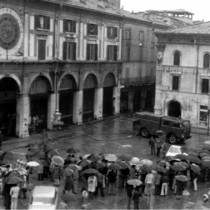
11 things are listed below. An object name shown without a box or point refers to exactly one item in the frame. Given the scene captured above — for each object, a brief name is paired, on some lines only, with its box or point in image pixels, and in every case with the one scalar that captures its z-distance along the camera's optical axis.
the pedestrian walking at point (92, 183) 24.94
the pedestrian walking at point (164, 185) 26.20
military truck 43.16
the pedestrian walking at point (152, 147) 38.01
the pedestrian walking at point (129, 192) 24.33
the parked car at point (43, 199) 21.47
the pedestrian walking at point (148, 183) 25.36
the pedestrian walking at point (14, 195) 22.17
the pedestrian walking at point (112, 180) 26.00
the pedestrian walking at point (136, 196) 23.11
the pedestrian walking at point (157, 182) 26.11
